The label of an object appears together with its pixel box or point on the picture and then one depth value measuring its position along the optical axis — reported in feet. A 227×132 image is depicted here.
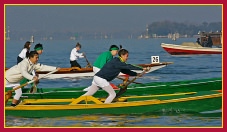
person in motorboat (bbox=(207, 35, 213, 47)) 186.91
